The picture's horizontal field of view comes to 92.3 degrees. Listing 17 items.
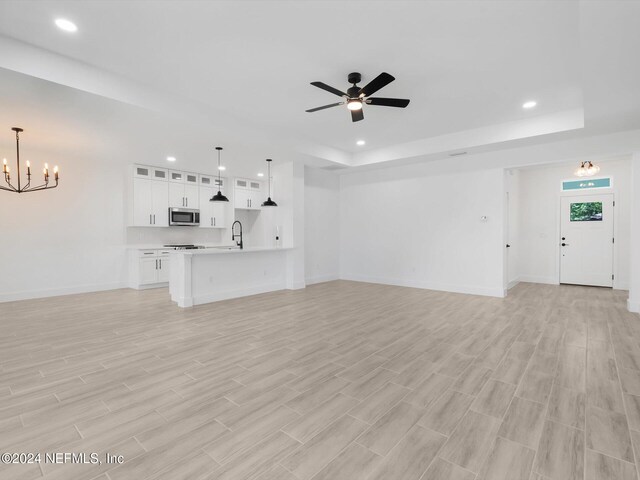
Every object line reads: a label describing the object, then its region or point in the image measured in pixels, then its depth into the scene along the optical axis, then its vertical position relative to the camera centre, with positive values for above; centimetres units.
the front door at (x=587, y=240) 704 -28
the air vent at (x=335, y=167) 744 +159
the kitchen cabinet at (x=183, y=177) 784 +146
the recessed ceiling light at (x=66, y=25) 273 +190
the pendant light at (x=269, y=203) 680 +64
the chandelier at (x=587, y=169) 671 +130
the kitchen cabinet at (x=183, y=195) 786 +99
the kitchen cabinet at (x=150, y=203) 727 +74
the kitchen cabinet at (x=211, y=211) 850 +61
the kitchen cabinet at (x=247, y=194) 902 +115
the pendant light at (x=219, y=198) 631 +71
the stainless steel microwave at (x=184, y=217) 774 +42
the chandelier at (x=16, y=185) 469 +97
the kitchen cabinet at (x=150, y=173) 722 +146
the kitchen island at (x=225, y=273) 542 -82
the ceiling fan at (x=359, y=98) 353 +158
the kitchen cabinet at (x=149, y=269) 708 -84
